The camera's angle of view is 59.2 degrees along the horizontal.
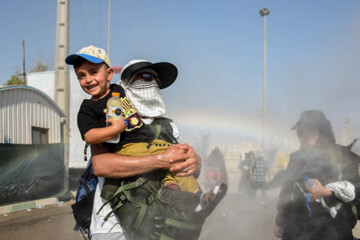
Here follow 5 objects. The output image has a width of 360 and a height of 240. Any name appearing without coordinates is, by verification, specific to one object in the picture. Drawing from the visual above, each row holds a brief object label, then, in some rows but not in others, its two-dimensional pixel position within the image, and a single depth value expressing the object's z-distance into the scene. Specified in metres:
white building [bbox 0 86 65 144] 11.16
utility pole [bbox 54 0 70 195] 12.53
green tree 42.38
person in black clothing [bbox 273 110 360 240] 2.95
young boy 1.84
